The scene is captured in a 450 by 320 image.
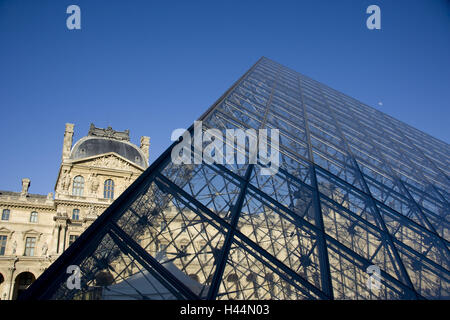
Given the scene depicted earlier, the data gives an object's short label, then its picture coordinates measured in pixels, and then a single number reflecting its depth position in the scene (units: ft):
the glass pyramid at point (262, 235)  12.60
